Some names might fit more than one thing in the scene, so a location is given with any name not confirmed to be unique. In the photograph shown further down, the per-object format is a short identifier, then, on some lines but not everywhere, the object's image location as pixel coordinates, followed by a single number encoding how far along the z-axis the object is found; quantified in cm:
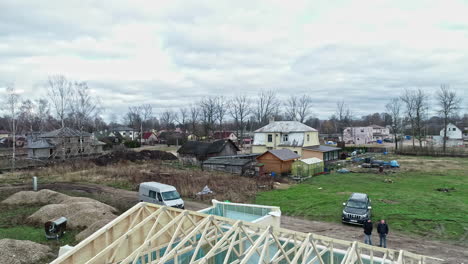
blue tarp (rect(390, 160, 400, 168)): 4070
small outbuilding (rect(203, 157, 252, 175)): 3566
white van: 2127
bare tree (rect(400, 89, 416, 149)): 7081
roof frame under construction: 858
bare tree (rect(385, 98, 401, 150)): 7301
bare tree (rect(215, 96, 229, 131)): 8807
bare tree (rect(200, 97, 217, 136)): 8888
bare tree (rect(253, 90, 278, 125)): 8344
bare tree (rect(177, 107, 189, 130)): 10382
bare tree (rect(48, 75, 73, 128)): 4653
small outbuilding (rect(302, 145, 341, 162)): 4428
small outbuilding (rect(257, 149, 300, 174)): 3616
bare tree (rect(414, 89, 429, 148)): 6931
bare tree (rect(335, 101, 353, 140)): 9800
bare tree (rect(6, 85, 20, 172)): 4058
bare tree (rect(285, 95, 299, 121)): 8826
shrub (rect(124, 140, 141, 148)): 7438
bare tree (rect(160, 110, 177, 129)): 13295
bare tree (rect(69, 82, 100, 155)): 4859
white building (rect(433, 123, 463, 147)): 8272
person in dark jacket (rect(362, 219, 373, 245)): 1445
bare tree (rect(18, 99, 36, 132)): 5899
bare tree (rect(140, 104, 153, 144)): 12650
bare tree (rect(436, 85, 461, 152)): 6419
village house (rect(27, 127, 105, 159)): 4784
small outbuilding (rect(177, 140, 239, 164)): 4531
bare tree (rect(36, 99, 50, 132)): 6588
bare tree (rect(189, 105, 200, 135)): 9616
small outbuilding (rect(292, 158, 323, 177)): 3500
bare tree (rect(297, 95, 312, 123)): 8700
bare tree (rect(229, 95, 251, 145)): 8044
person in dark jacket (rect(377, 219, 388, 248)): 1427
